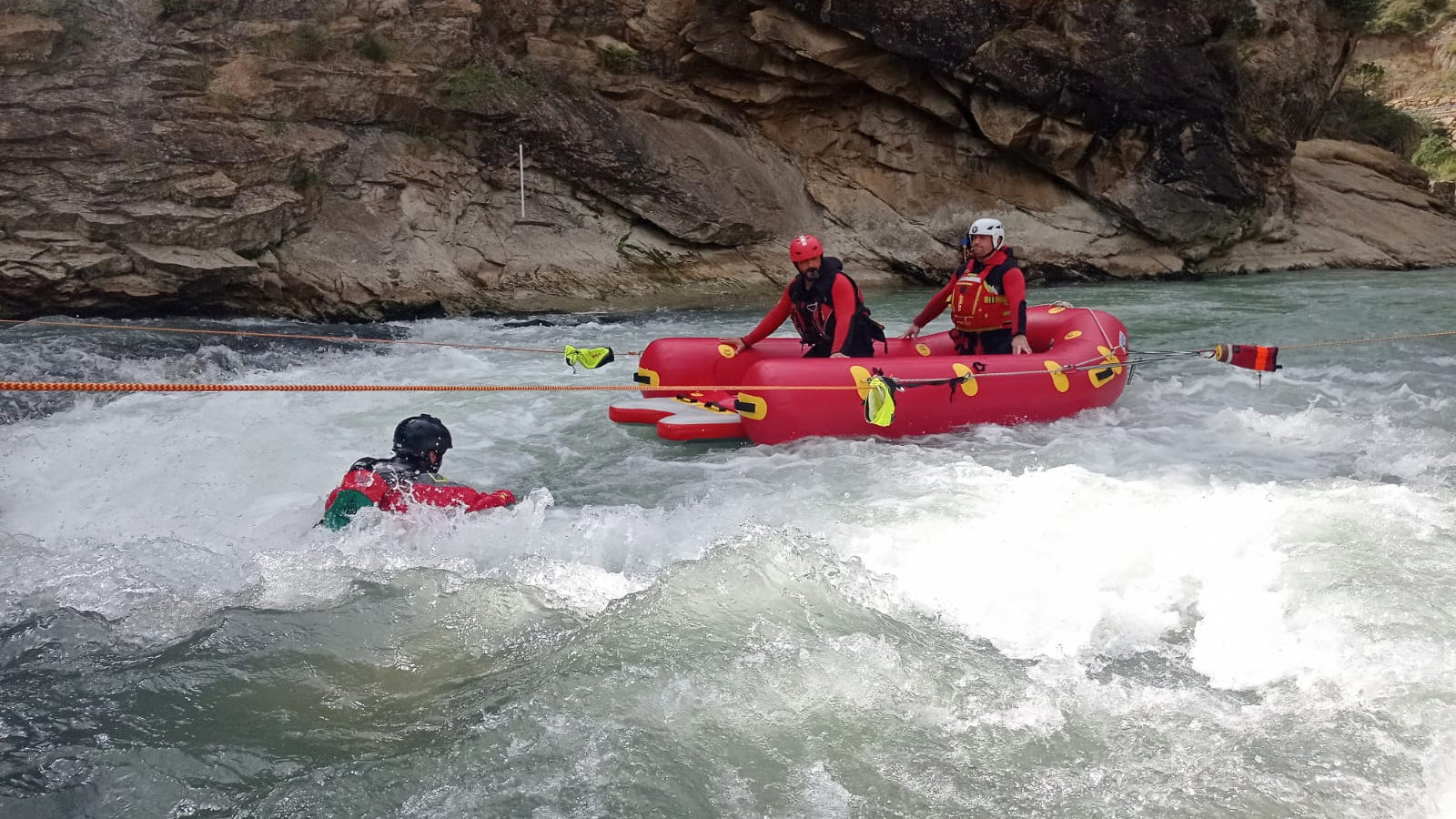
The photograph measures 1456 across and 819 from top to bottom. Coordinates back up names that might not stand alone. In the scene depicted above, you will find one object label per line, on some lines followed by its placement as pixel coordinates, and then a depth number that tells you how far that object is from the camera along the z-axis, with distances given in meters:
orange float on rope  4.78
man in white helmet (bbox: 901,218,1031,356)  5.65
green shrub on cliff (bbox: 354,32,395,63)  9.95
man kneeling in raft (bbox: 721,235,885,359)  5.32
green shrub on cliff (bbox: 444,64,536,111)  10.48
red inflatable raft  5.02
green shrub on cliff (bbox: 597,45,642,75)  11.49
